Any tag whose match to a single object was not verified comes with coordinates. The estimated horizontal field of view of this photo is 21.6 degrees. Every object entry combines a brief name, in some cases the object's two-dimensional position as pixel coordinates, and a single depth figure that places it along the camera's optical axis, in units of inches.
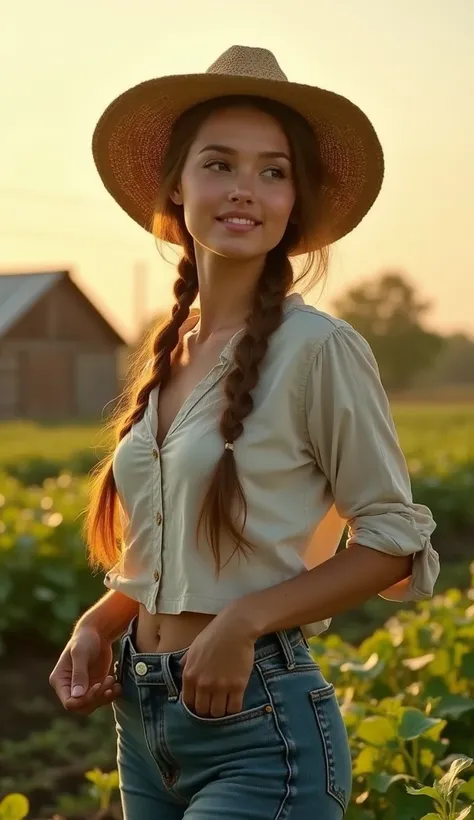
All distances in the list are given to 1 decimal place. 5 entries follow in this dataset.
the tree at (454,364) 3683.6
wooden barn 1137.4
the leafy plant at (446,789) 96.4
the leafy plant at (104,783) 141.3
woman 80.2
